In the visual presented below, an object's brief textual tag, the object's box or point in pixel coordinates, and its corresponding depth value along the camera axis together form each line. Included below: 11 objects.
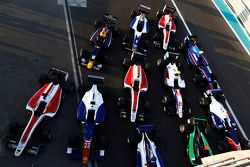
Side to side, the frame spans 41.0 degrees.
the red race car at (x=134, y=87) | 15.47
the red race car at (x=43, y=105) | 13.39
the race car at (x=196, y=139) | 14.31
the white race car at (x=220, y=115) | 15.29
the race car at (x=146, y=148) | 13.52
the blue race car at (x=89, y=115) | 13.53
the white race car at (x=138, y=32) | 18.80
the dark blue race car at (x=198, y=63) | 17.80
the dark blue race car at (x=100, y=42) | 17.30
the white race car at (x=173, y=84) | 16.23
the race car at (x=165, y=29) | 19.62
